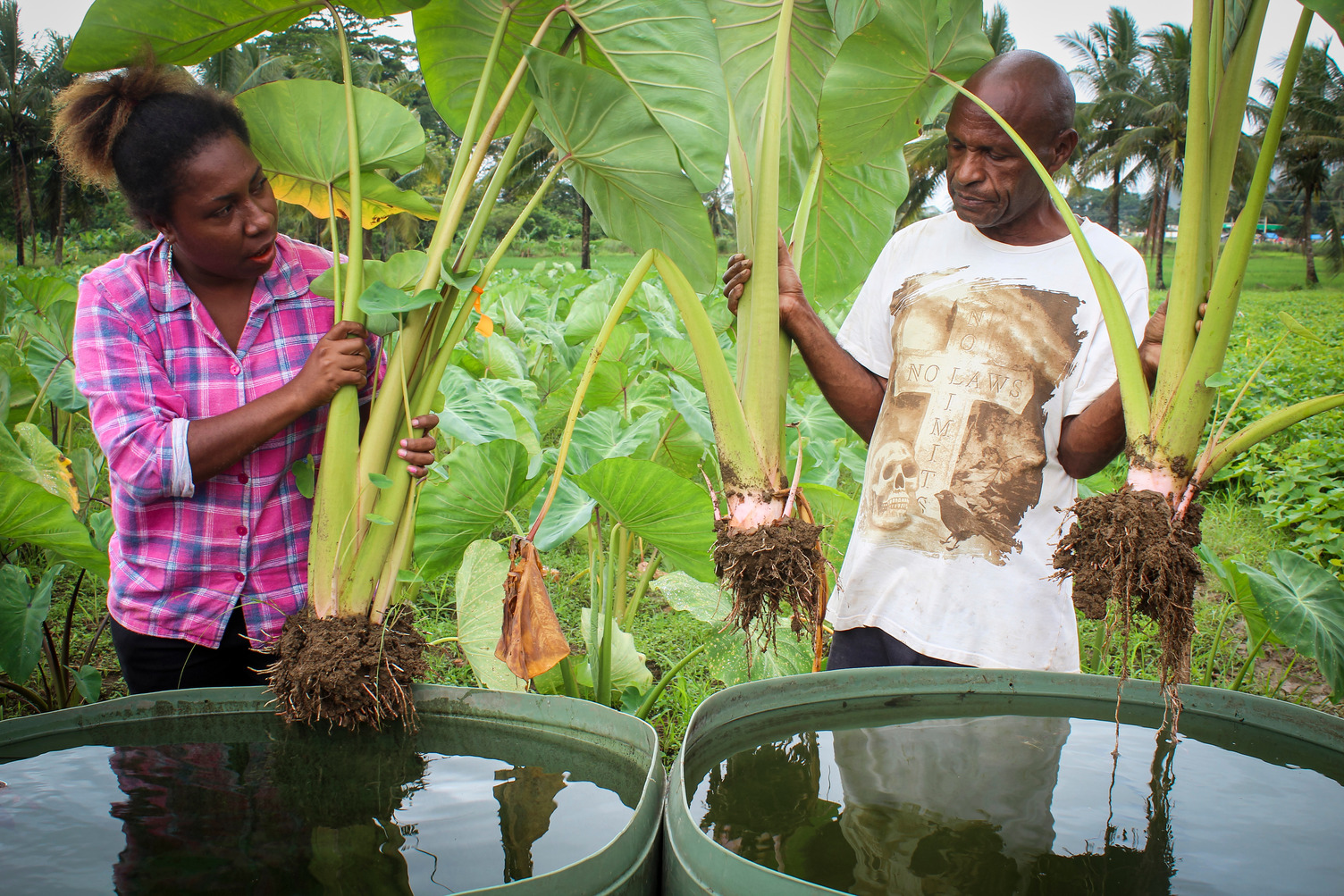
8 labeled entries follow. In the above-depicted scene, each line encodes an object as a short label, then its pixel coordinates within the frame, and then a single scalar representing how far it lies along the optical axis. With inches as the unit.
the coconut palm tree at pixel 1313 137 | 895.7
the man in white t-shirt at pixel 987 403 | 52.8
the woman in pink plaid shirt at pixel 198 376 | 47.1
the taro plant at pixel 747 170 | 45.8
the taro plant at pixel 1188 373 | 38.4
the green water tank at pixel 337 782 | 30.0
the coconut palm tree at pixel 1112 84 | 1048.8
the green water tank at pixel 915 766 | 29.2
